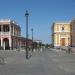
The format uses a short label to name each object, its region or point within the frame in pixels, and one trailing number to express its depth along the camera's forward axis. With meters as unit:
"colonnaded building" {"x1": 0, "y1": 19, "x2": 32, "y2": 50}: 31.45
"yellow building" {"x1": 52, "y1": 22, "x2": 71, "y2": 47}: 44.67
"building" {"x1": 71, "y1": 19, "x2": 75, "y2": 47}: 28.97
